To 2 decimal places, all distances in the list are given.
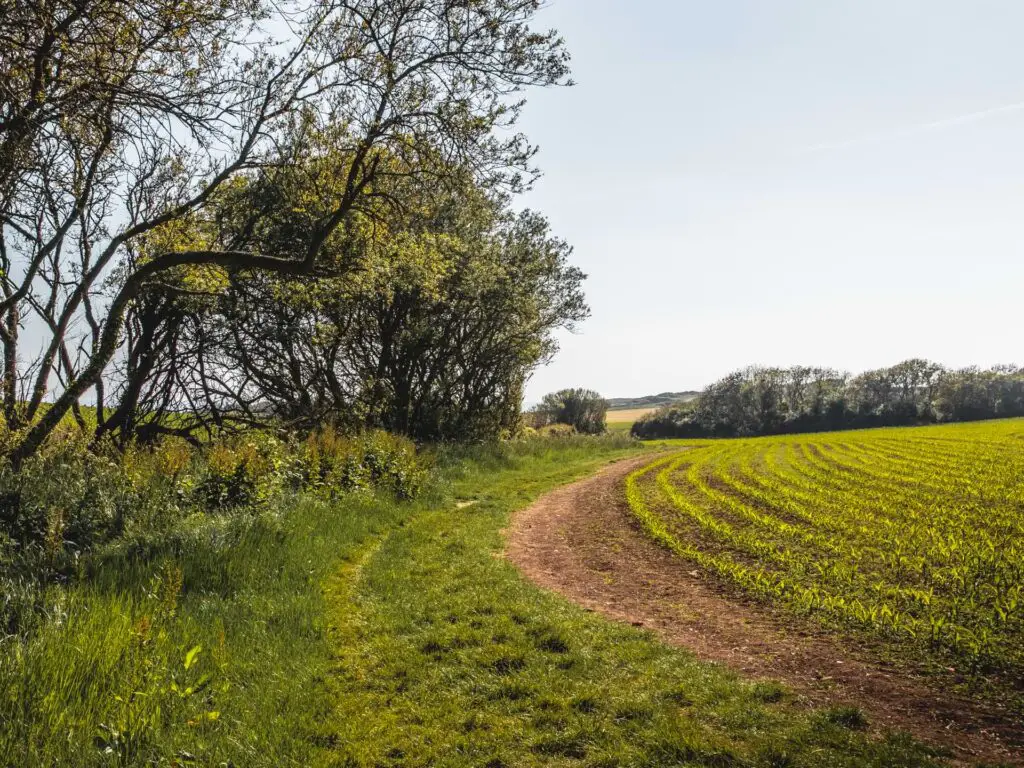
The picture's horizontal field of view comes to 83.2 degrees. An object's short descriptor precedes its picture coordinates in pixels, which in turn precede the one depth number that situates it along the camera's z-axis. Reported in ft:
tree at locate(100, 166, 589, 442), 57.88
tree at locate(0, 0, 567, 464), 20.82
